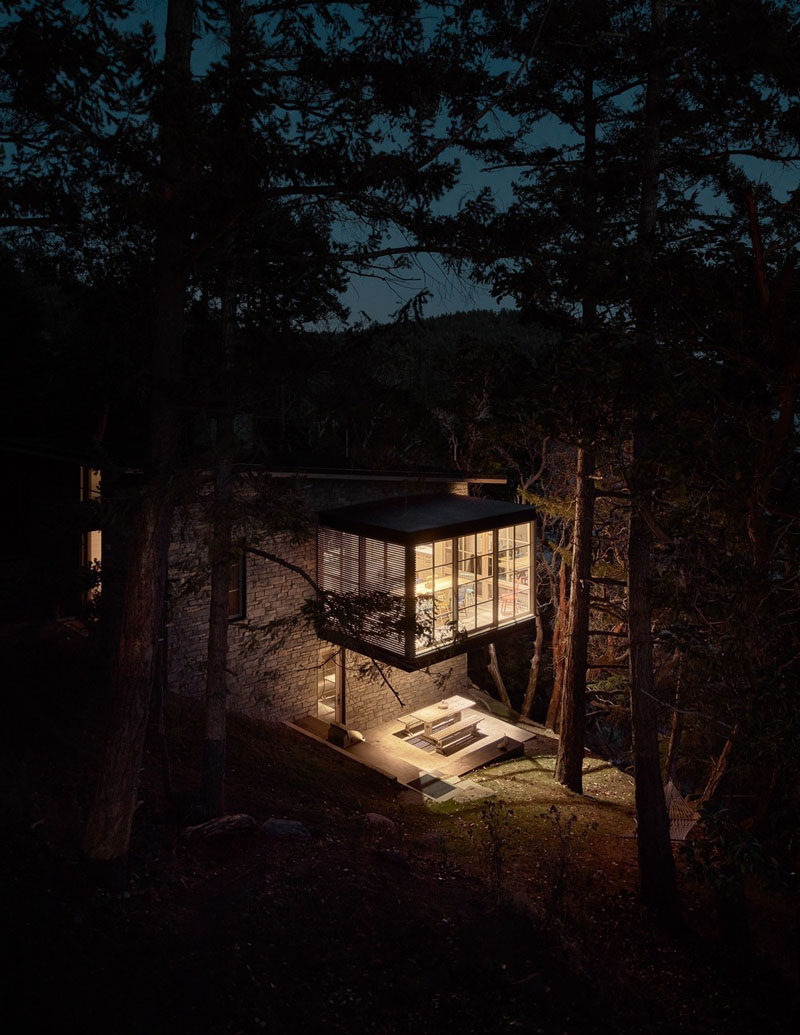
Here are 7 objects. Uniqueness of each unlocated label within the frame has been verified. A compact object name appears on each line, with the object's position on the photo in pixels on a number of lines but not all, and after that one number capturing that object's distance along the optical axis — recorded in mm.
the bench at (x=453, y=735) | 14570
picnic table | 14930
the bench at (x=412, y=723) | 15078
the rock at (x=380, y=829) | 8737
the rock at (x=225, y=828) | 7219
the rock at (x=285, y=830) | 7746
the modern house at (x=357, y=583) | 12266
